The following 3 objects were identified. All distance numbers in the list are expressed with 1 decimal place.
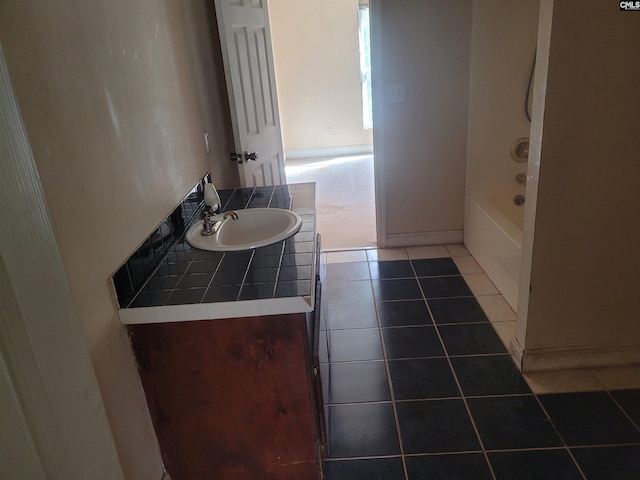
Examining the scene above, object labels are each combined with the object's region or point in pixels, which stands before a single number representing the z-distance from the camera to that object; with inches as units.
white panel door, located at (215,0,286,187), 96.9
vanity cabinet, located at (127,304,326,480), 56.7
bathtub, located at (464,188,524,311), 105.0
